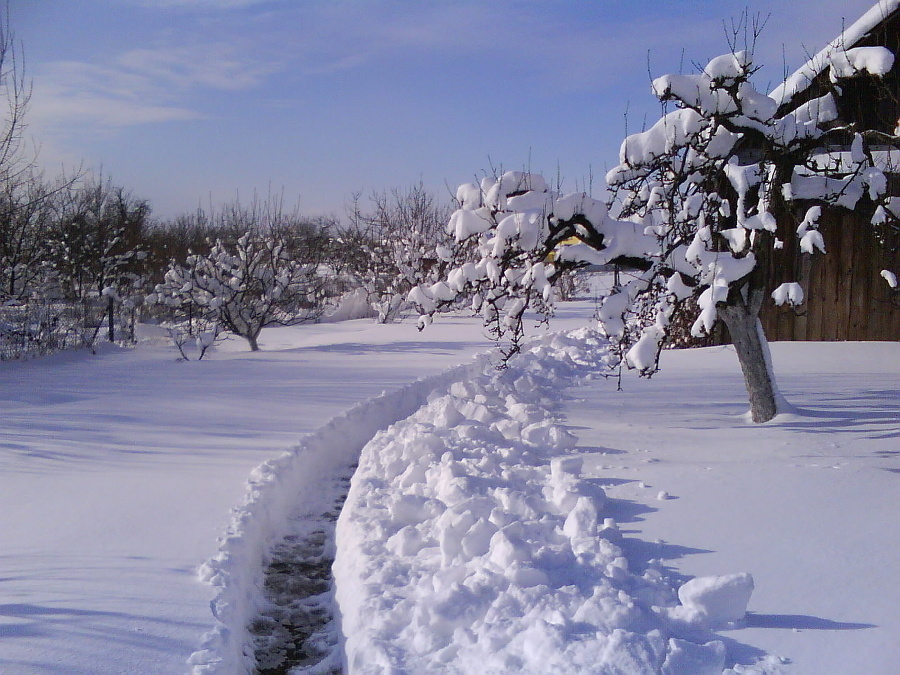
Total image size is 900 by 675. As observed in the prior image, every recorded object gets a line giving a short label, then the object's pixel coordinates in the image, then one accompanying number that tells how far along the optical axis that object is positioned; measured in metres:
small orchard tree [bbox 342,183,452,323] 22.99
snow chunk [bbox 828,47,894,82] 5.59
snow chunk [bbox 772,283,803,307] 5.75
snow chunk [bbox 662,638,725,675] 2.82
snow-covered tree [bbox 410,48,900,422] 5.70
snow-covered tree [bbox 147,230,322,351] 15.51
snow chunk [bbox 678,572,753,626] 3.15
